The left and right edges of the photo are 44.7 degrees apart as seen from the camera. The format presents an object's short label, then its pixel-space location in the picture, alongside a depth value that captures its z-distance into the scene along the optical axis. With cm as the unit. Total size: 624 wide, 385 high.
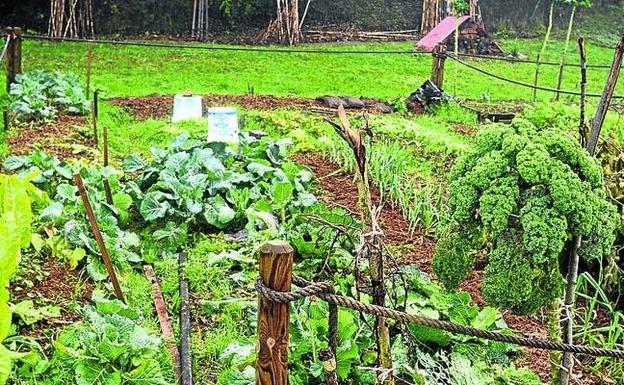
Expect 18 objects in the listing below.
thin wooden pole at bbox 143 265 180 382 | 300
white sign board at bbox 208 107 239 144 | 616
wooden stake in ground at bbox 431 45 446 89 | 909
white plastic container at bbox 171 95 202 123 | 744
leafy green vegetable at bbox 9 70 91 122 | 696
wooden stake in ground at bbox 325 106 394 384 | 207
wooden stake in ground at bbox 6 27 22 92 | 773
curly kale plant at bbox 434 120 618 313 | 219
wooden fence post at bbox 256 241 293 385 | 180
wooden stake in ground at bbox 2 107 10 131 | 661
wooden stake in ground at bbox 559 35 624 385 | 237
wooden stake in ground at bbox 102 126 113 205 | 395
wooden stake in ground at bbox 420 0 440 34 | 1652
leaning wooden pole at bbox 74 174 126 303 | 302
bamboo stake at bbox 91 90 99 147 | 542
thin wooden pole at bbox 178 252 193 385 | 281
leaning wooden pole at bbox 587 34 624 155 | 236
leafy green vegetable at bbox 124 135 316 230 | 442
